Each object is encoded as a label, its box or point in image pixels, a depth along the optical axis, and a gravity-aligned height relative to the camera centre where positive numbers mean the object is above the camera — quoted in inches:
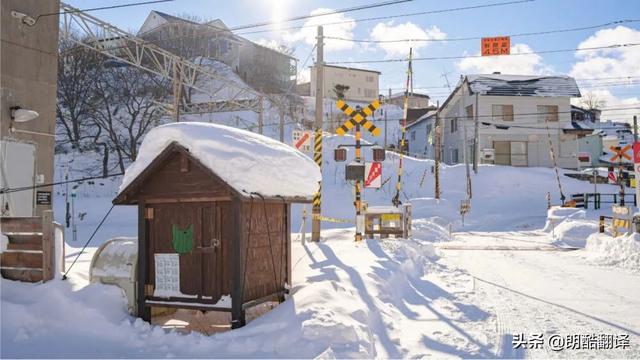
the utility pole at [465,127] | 1337.4 +169.7
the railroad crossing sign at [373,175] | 578.6 +8.5
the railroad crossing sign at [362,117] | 558.3 +70.1
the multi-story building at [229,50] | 1883.6 +521.3
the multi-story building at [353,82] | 2730.1 +540.6
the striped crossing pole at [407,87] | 681.2 +130.4
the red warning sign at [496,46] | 659.4 +174.2
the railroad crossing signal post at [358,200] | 572.1 -19.4
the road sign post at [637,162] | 523.6 +21.7
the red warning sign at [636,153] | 530.0 +30.9
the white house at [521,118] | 1640.0 +205.4
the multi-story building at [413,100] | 3196.4 +521.0
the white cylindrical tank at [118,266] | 290.0 -47.4
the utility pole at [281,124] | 1027.3 +114.4
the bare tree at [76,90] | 1535.4 +273.1
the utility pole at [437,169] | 1285.6 +32.9
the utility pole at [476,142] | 1482.8 +117.7
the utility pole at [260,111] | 1065.6 +149.4
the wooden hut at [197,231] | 258.2 -25.4
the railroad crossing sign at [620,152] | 873.2 +52.5
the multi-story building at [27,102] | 464.4 +74.9
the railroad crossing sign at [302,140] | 583.8 +47.4
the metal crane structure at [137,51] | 791.1 +229.3
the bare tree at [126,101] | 1544.0 +250.1
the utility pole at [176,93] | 816.7 +146.3
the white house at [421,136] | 2074.9 +202.6
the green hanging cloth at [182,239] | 270.0 -29.6
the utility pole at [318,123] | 583.8 +69.1
